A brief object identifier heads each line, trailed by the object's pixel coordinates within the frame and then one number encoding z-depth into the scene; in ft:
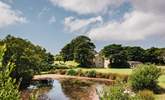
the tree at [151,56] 185.73
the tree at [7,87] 12.49
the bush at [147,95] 50.73
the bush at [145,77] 66.92
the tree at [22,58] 84.81
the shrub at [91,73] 123.81
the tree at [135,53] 190.60
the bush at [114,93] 31.04
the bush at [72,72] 128.74
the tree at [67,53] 182.19
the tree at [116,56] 165.50
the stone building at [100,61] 178.84
